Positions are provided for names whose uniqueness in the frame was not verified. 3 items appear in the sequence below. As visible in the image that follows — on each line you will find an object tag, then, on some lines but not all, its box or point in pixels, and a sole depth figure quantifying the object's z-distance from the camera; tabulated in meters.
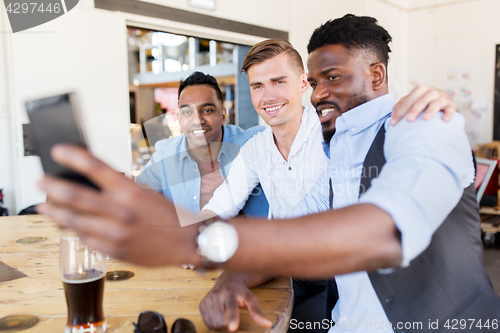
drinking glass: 0.81
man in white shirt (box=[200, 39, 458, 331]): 1.74
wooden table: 0.88
